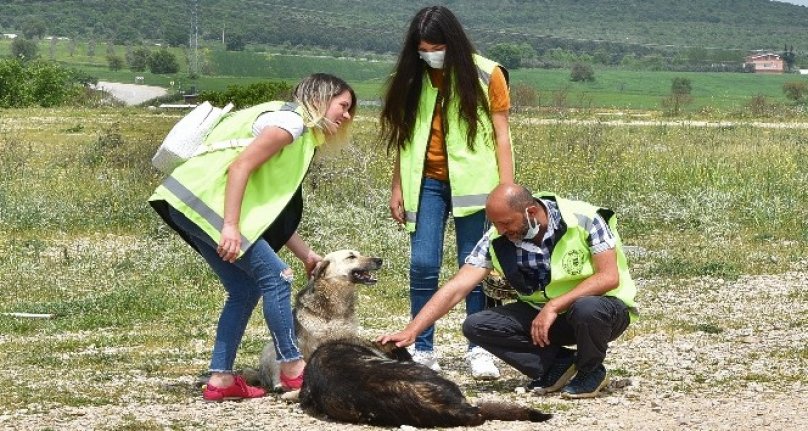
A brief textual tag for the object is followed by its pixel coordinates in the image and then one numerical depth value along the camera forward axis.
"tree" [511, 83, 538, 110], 57.10
